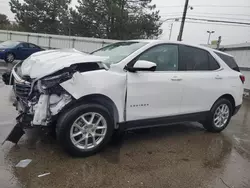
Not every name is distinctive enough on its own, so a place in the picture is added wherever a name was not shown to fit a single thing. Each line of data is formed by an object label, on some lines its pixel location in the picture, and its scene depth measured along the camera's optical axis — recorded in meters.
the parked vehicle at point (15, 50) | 15.77
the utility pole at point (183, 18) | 23.47
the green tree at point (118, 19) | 28.29
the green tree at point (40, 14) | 37.38
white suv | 3.34
